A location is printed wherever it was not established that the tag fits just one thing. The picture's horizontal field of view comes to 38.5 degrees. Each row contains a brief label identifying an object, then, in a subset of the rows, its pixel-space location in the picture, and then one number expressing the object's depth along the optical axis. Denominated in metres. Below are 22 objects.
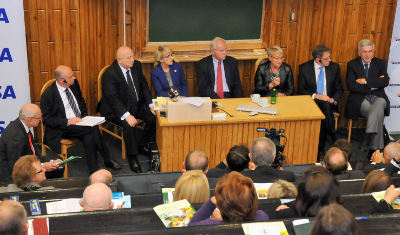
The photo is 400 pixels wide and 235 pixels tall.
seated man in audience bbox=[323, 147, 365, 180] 4.94
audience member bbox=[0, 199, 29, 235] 3.24
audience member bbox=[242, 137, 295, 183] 4.84
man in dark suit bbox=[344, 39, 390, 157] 7.29
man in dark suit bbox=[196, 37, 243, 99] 7.24
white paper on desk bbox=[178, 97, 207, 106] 6.16
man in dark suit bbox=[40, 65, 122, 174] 6.38
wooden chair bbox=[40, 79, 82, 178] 6.40
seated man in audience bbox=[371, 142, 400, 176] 5.31
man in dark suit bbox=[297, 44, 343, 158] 7.40
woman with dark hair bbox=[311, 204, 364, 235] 2.88
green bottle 6.87
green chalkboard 7.45
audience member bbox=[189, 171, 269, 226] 3.50
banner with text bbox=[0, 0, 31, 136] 6.36
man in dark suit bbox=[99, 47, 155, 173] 6.79
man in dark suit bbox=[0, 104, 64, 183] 5.58
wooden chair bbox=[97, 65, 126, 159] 6.97
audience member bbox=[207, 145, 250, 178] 5.05
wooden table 6.34
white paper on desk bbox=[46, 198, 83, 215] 4.22
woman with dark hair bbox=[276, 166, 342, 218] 3.66
